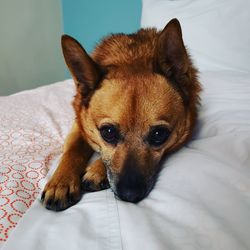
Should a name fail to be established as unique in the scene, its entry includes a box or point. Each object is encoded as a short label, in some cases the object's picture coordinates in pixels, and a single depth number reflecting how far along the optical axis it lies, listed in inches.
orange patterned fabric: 10.6
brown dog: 11.7
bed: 7.6
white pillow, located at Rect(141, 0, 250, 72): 16.6
